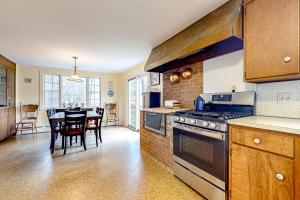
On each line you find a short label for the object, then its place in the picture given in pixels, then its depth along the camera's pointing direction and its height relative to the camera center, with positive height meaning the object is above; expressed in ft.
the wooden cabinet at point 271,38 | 4.39 +1.90
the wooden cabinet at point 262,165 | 3.77 -1.75
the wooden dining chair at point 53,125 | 11.01 -1.75
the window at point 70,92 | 18.13 +0.95
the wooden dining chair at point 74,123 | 10.37 -1.55
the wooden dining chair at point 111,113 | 20.44 -1.72
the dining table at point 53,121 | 10.54 -1.45
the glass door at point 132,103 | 18.71 -0.37
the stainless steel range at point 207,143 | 5.24 -1.64
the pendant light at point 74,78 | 13.23 +1.84
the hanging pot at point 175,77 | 10.18 +1.50
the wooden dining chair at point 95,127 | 12.32 -2.12
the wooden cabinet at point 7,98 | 13.26 +0.18
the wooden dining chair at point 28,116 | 15.81 -1.73
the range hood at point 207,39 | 5.47 +2.55
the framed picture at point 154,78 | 12.87 +1.85
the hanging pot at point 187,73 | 9.29 +1.61
